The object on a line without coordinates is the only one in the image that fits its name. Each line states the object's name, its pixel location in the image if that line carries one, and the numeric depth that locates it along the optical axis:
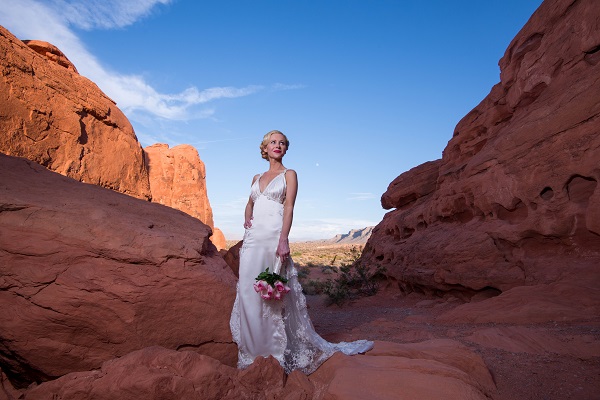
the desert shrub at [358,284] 11.69
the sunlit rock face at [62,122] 10.82
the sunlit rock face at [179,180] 27.67
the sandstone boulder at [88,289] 3.04
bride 3.55
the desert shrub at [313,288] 14.67
